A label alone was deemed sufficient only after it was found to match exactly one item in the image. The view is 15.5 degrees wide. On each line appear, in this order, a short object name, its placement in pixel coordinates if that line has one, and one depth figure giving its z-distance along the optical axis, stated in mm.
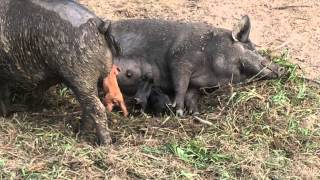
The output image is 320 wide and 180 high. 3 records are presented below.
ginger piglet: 9755
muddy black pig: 8493
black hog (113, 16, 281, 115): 10527
